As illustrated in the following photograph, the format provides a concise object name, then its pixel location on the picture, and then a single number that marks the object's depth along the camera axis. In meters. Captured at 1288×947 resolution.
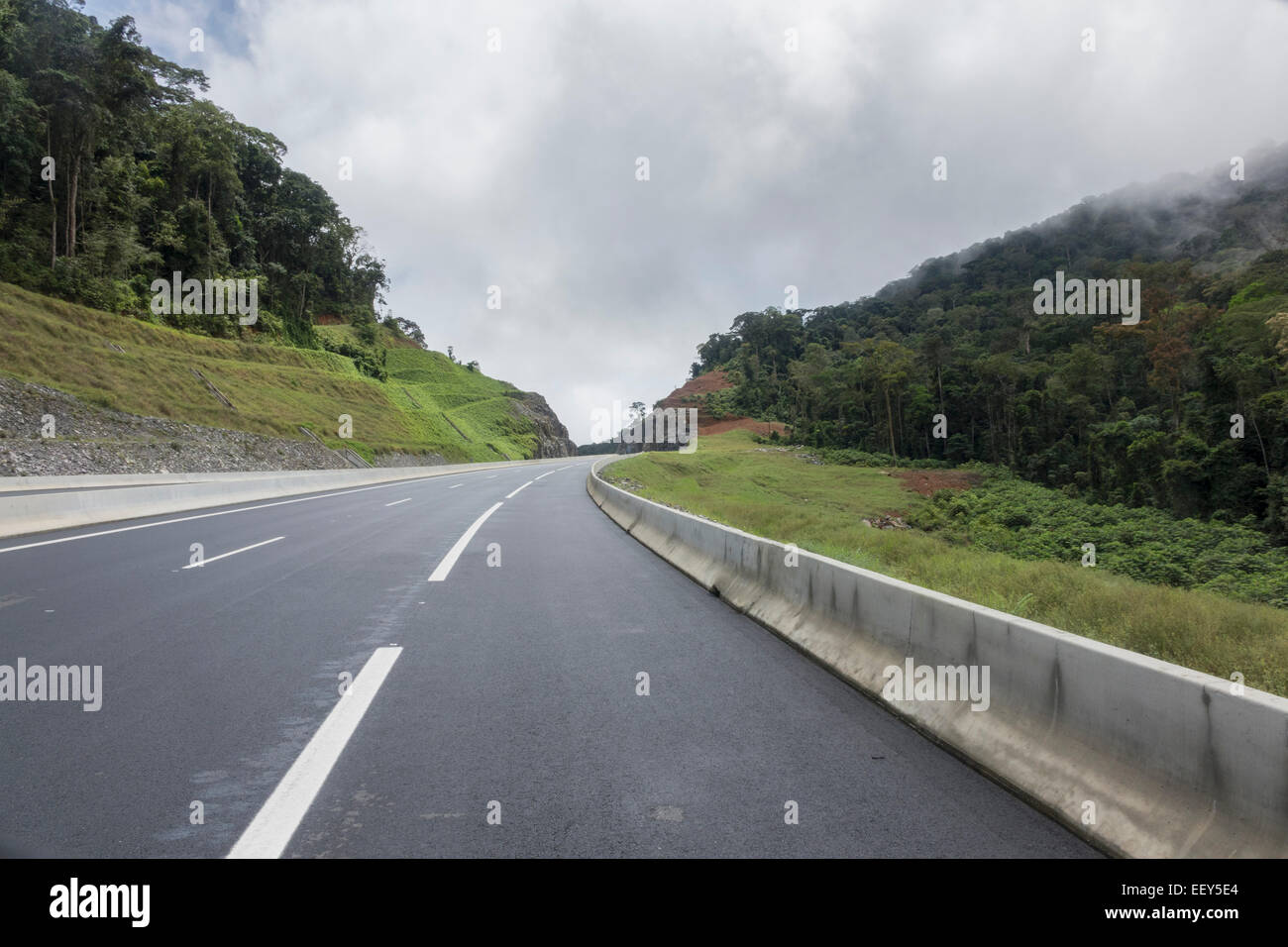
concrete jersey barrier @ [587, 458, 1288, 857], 2.98
